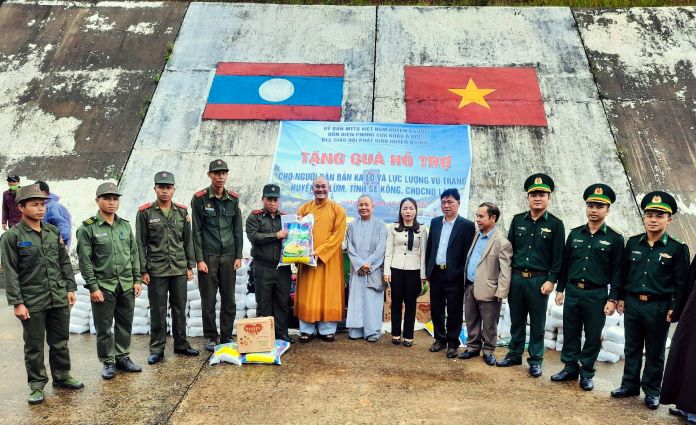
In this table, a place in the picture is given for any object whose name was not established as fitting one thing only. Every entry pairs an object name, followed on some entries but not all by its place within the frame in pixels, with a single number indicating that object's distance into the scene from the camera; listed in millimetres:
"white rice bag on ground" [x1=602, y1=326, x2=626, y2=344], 6719
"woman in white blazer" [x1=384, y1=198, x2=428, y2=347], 7184
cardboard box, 6477
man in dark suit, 6918
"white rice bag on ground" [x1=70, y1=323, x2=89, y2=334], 7465
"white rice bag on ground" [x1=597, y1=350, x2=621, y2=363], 6766
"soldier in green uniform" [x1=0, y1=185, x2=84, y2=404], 5324
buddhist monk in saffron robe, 7309
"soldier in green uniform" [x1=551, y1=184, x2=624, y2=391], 5805
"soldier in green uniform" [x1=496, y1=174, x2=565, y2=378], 6180
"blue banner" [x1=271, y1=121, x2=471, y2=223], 10844
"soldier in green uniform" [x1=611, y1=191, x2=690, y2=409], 5438
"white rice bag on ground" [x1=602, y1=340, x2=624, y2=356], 6762
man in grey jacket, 6457
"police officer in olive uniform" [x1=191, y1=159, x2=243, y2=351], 6852
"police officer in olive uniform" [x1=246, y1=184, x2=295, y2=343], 7137
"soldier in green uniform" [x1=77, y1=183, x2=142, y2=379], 5895
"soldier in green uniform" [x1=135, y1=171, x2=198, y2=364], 6445
